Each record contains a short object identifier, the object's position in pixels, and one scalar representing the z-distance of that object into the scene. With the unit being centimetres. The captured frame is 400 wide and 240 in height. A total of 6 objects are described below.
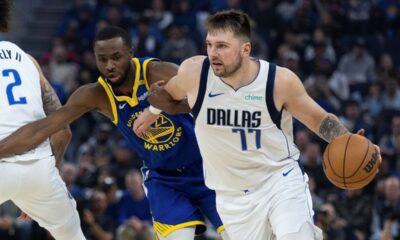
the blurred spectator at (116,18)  1688
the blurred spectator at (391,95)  1467
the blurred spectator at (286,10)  1697
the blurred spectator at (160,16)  1698
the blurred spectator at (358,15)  1688
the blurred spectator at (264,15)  1670
